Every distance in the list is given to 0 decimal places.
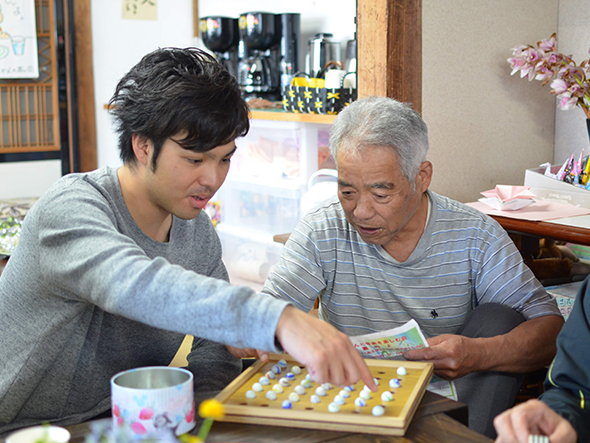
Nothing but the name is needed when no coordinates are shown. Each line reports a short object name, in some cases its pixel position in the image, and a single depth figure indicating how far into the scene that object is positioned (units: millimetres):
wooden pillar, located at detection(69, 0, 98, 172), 4203
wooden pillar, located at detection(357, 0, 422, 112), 2123
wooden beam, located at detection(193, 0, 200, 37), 4582
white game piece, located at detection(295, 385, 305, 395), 1058
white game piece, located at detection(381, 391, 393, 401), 1021
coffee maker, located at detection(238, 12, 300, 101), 3482
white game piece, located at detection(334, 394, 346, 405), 1015
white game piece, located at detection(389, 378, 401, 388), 1076
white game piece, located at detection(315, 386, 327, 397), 1051
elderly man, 1554
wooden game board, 955
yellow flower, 586
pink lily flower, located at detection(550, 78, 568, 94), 2180
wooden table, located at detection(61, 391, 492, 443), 935
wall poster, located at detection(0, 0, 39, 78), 3975
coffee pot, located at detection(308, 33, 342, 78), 3258
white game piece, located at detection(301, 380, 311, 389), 1084
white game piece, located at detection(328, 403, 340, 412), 987
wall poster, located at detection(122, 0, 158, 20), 4383
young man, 901
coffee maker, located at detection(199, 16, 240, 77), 3781
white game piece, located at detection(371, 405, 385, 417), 965
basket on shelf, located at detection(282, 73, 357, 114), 2621
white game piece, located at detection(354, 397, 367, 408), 1006
